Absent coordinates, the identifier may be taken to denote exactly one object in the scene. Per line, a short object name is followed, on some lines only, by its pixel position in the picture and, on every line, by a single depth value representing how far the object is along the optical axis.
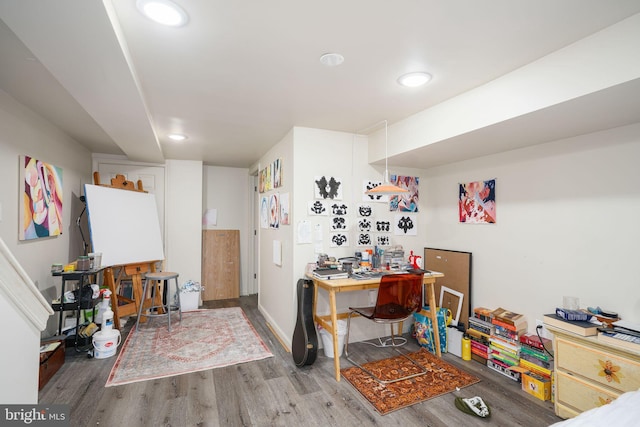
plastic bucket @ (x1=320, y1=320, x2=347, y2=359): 3.03
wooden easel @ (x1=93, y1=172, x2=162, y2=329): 3.55
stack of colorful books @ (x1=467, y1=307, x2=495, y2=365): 2.86
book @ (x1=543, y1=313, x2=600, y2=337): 2.01
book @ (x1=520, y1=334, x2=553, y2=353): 2.41
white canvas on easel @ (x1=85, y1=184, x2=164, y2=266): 3.51
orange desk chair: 2.69
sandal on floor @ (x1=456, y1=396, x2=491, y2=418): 2.11
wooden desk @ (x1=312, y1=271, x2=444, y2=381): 2.68
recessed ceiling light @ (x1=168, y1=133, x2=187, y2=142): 3.51
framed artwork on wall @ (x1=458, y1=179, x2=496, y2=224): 3.10
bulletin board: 3.28
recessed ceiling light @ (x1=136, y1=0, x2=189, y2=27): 1.40
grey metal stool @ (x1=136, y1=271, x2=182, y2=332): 3.73
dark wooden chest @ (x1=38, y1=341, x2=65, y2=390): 2.45
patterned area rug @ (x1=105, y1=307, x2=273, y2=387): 2.77
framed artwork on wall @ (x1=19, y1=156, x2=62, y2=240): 2.74
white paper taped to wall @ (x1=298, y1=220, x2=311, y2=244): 3.21
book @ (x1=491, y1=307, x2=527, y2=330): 2.64
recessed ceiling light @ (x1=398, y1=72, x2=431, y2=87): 2.10
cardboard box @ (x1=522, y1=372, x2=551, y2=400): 2.30
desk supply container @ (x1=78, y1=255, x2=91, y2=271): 3.11
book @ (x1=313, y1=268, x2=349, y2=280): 2.88
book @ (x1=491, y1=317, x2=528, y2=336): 2.61
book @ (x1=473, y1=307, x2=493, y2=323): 2.91
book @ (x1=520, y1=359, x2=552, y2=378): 2.33
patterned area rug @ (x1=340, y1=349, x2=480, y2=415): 2.31
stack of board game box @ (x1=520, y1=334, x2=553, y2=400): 2.32
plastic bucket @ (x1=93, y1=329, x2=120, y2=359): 2.97
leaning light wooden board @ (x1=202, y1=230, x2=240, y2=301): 5.23
